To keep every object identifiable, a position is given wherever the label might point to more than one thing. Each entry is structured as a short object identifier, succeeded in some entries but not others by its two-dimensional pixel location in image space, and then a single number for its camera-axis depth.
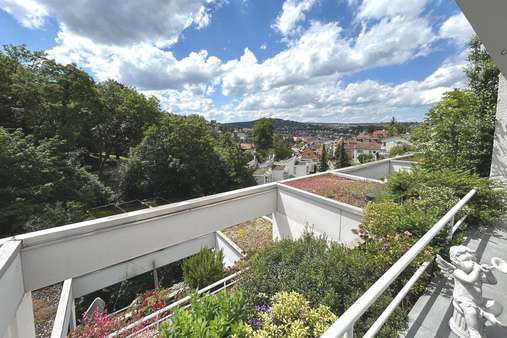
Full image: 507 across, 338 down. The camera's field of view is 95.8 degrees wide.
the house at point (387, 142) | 36.83
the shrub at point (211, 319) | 1.59
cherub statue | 1.52
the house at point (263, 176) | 33.86
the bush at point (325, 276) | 2.06
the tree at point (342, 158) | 44.50
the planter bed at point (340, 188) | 4.89
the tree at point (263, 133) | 55.16
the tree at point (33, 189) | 10.84
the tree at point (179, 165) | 21.25
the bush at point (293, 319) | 1.73
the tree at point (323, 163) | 44.91
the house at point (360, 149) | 46.70
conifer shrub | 4.54
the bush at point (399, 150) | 12.97
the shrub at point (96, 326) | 2.47
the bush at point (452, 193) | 3.29
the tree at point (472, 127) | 4.61
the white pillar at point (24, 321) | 2.81
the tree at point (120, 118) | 22.53
